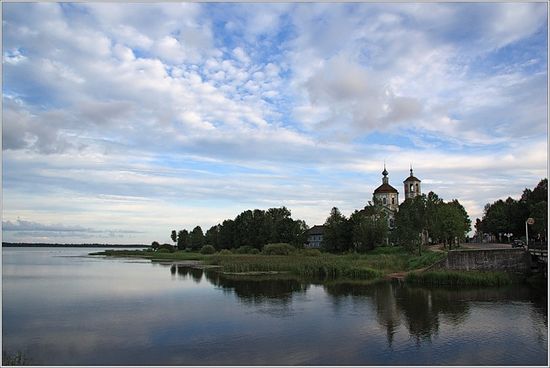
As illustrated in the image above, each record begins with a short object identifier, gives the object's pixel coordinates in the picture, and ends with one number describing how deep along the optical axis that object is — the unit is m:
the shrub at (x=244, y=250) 89.16
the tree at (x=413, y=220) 56.06
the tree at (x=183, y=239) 139.62
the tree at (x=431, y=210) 56.96
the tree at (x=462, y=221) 65.62
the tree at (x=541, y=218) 55.41
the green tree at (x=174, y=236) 157.50
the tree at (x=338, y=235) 79.88
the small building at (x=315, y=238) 121.25
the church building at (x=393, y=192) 95.94
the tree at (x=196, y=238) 127.69
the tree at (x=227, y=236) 111.44
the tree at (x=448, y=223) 61.98
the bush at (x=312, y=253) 70.39
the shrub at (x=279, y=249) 75.94
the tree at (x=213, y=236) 118.28
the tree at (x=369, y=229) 72.81
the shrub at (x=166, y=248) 130.01
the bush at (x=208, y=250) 99.31
